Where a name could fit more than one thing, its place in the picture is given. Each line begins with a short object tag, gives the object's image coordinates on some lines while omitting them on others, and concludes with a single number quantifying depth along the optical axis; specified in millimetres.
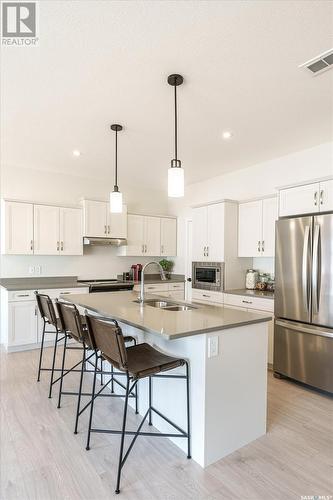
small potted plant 6113
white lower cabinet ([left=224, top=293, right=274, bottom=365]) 3662
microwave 4488
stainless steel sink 2833
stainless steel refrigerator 2924
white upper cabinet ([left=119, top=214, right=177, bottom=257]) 5570
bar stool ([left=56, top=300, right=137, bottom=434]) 2408
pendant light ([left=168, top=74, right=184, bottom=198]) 2291
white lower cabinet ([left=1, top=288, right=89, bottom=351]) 4137
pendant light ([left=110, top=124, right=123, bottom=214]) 3221
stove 4822
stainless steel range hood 4984
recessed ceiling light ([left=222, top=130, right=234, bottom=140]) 3396
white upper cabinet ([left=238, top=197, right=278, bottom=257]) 4113
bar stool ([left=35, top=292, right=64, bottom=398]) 2918
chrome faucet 2846
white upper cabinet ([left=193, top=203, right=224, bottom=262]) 4551
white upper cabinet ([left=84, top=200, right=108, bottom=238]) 4965
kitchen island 1961
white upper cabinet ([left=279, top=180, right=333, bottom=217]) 3082
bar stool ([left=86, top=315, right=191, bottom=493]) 1838
